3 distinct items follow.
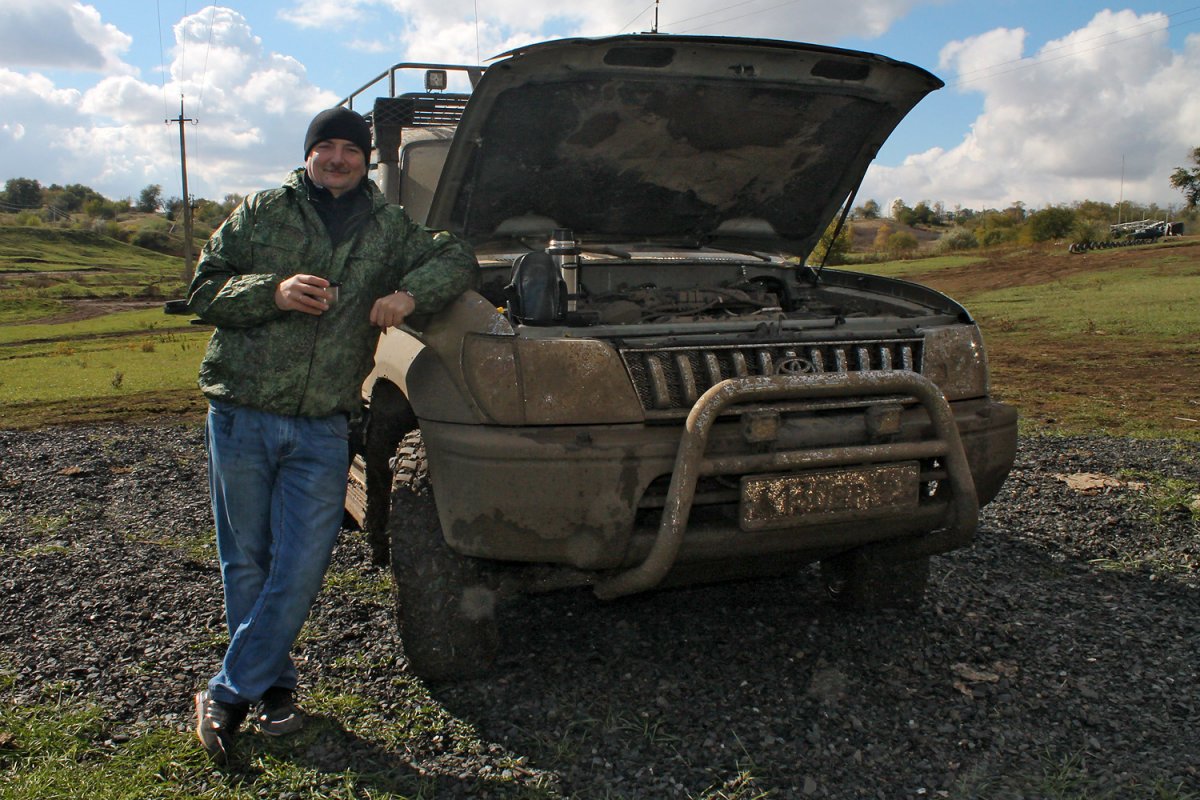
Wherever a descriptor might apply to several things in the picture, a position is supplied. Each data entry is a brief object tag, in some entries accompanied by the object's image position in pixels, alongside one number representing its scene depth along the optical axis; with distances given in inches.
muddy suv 121.5
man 123.6
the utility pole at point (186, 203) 1745.1
